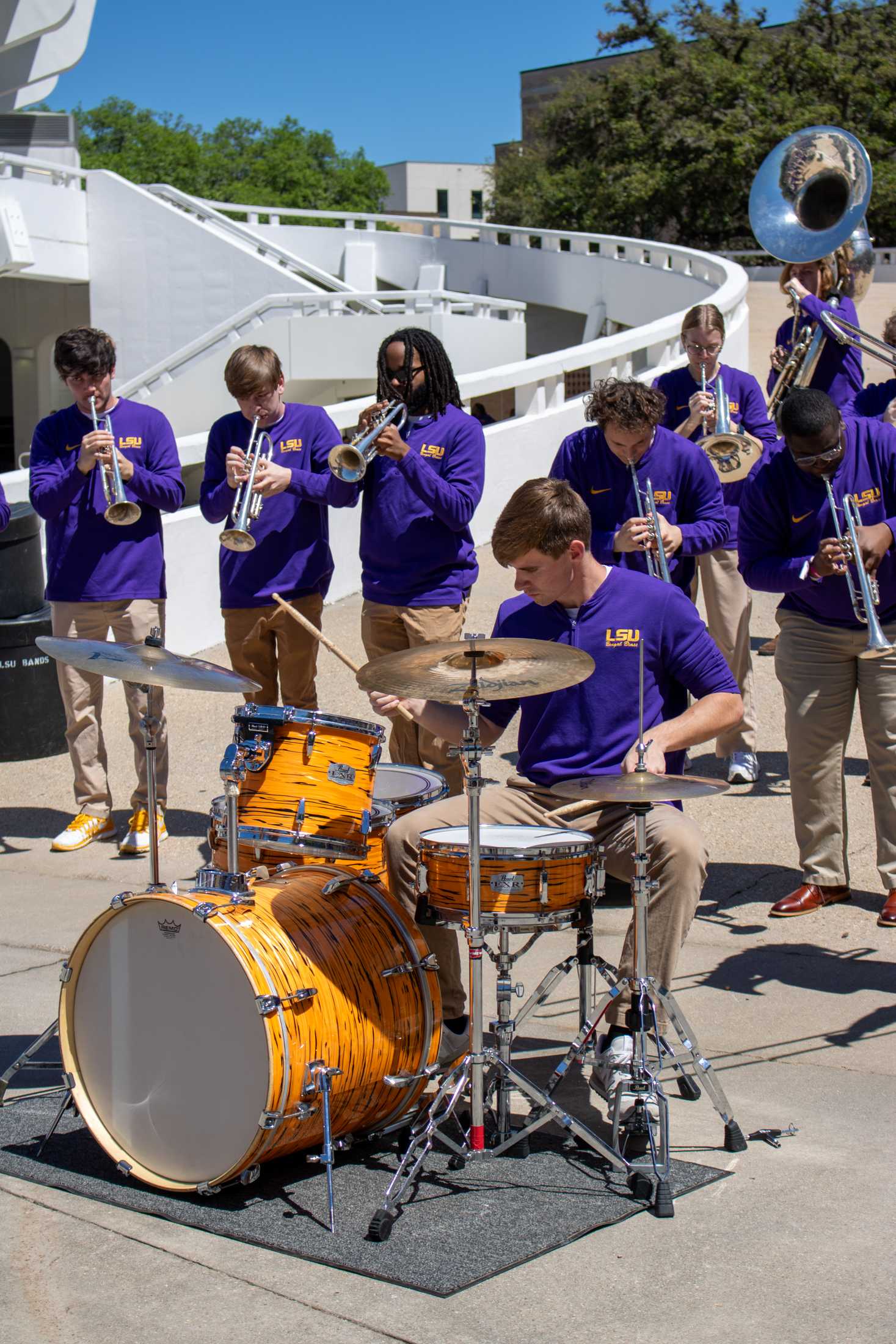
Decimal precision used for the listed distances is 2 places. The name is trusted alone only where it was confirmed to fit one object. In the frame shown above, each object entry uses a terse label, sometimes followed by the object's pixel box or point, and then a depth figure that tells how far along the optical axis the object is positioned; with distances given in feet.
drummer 14.46
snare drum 12.91
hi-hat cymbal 12.39
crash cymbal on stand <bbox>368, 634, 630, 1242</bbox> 12.73
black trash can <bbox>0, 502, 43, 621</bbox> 29.32
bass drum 12.32
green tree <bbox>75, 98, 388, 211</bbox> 248.73
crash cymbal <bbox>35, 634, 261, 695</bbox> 13.47
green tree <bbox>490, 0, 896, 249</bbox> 136.05
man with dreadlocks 21.18
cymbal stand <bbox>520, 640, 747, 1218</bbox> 12.85
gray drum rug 11.69
